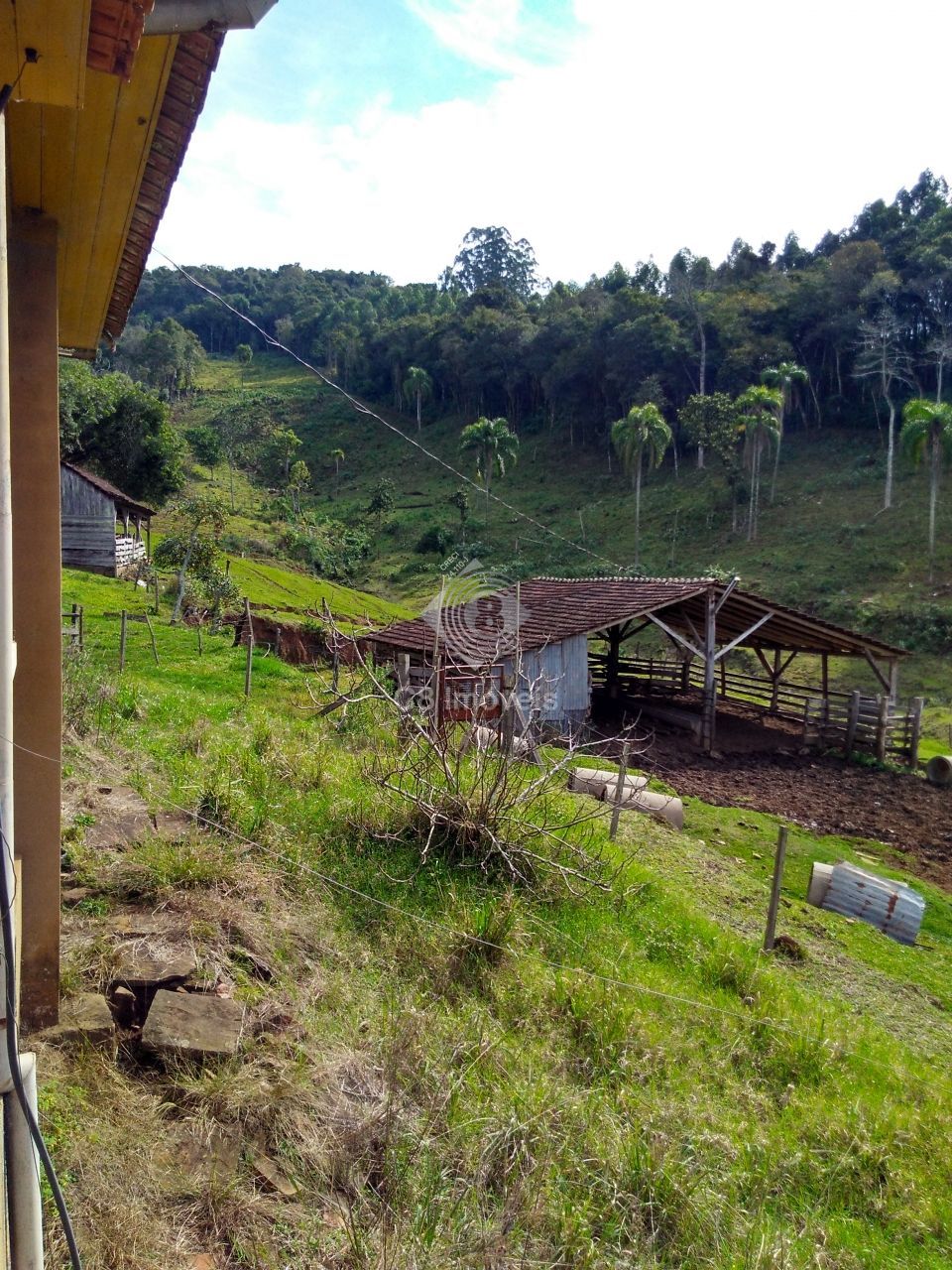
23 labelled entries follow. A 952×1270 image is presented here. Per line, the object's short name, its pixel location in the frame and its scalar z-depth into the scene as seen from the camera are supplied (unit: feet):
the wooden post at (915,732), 59.00
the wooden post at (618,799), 26.40
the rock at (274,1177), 11.14
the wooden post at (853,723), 60.54
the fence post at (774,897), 22.72
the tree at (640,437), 132.98
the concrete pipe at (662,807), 38.01
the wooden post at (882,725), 59.52
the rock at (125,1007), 13.41
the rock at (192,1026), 12.67
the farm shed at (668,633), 55.06
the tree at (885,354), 151.84
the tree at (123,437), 107.86
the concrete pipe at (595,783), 37.65
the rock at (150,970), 13.82
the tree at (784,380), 142.92
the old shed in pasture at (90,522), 86.74
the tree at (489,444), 148.87
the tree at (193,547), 76.17
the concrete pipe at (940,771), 56.59
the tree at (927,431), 102.27
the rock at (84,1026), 12.30
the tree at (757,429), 130.41
